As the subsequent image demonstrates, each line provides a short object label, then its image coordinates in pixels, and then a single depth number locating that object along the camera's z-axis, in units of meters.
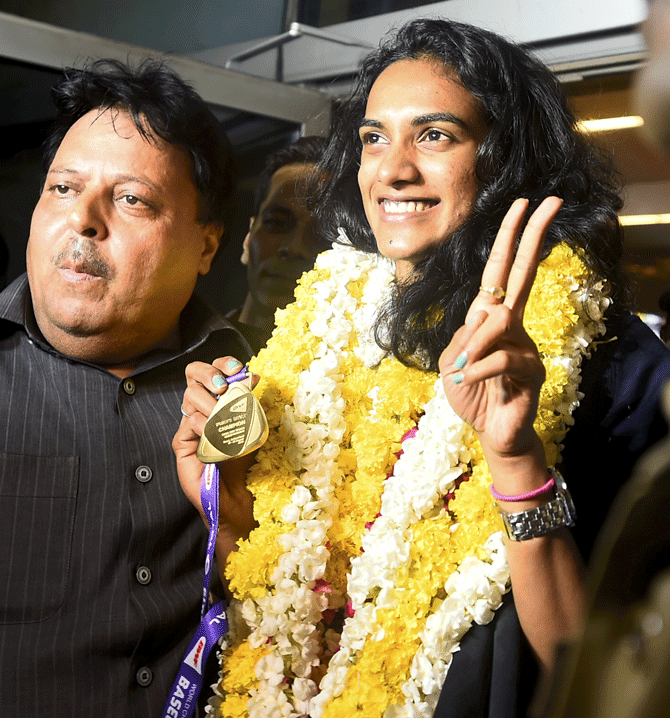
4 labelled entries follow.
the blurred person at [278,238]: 1.43
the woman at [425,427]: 0.88
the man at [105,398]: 1.01
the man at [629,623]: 0.33
